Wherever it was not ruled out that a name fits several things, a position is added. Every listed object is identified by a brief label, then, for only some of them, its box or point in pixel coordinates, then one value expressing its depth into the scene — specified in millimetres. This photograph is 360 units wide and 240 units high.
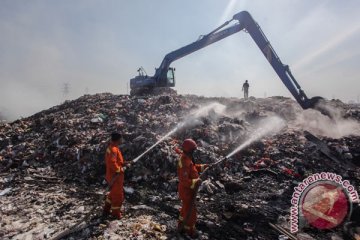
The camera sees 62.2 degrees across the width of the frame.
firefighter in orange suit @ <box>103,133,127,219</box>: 5348
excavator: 11617
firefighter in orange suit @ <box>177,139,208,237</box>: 4914
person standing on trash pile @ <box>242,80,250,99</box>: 18188
